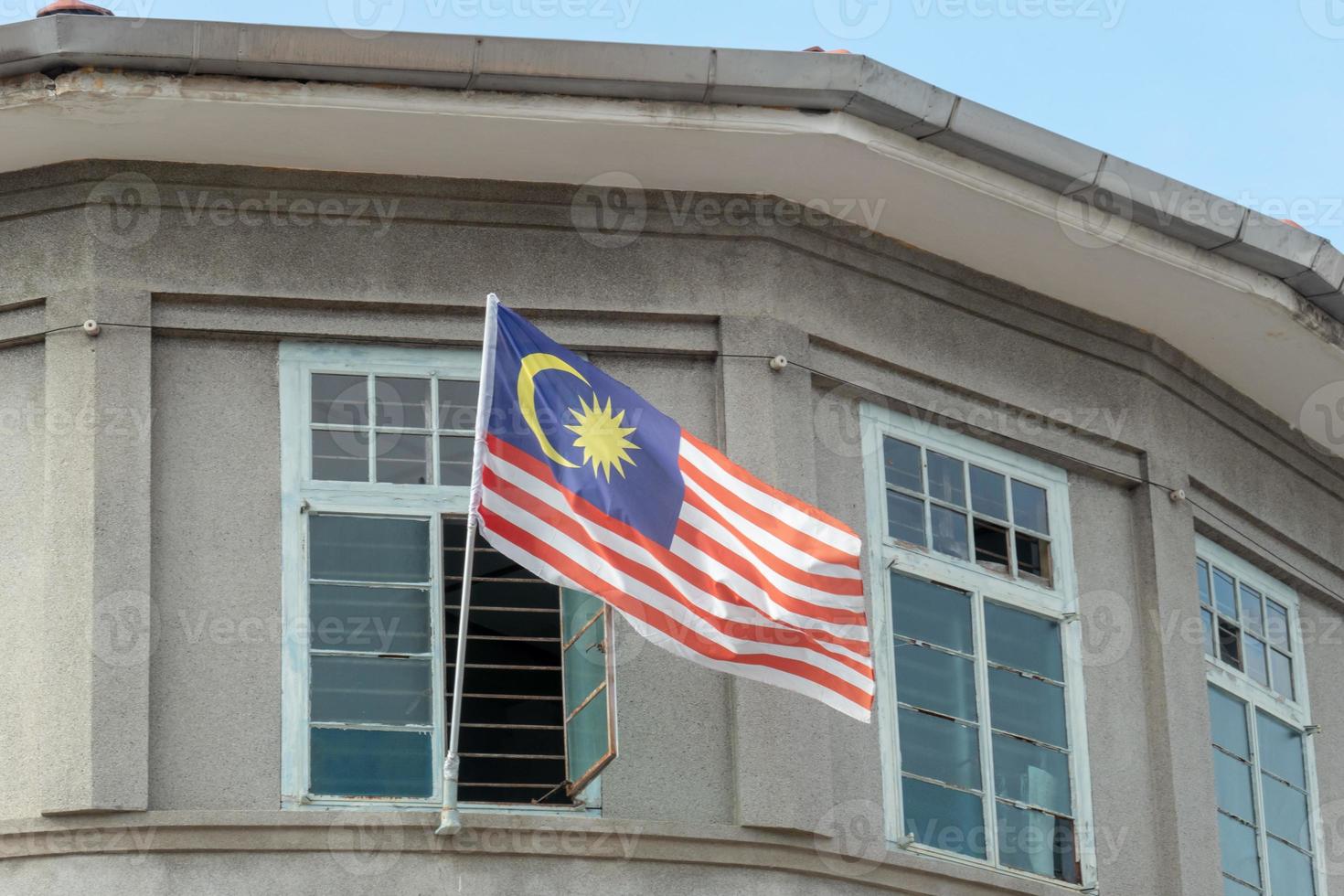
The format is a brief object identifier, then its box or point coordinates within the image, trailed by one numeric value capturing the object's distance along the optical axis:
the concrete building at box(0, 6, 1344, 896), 12.07
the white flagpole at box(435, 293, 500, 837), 11.52
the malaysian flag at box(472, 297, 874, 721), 11.66
